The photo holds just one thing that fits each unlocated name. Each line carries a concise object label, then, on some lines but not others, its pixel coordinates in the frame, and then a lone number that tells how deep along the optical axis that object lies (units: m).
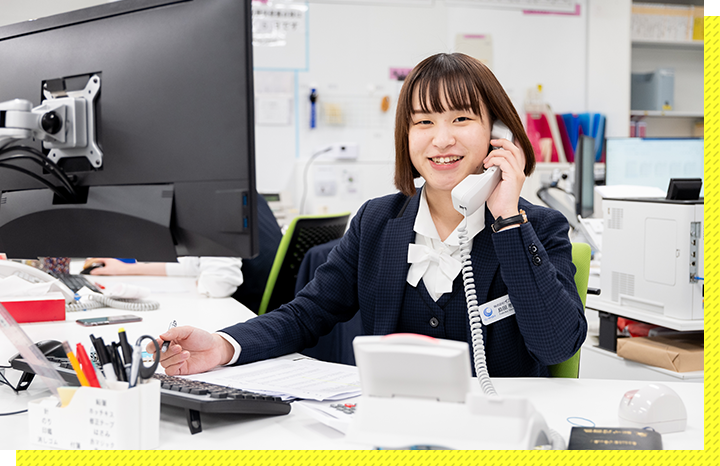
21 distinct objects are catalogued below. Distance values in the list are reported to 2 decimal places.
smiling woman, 1.05
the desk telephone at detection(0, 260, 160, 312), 1.59
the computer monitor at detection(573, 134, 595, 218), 2.62
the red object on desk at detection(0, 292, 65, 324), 1.43
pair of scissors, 0.68
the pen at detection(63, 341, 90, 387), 0.70
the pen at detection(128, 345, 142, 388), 0.68
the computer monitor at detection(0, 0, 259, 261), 0.81
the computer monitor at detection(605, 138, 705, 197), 2.75
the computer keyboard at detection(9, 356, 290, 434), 0.77
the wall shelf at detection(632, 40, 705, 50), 4.48
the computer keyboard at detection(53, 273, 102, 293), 1.86
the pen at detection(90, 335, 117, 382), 0.70
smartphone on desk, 1.47
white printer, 1.69
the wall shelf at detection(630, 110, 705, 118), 4.50
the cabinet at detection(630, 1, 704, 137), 4.70
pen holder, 0.66
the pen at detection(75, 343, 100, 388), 0.69
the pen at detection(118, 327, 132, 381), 0.71
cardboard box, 1.73
